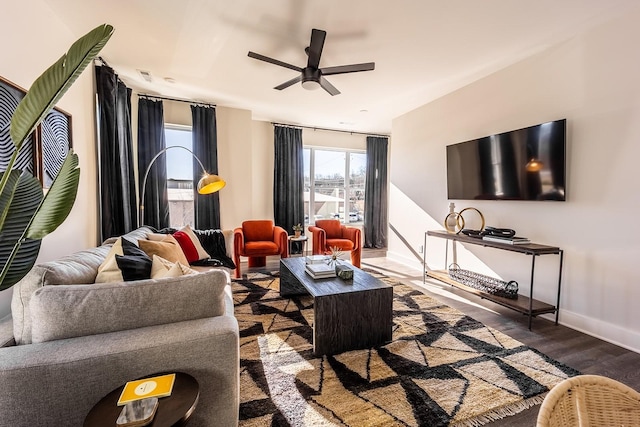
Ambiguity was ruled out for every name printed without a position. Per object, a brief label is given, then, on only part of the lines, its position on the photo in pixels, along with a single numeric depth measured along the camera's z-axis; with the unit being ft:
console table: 8.05
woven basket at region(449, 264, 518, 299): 9.14
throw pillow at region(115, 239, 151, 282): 5.11
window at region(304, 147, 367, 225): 19.66
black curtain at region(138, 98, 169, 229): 13.61
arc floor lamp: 10.37
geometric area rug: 4.92
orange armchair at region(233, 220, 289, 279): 12.64
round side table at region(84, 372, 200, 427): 2.85
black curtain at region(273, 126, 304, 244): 17.83
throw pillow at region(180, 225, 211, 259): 9.86
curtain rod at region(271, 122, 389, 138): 17.96
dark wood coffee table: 6.63
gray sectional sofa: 3.29
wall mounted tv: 8.51
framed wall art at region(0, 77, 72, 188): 5.11
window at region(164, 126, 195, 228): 14.82
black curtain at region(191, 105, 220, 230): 14.71
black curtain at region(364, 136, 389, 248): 20.57
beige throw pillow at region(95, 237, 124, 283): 5.08
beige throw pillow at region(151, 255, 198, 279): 5.09
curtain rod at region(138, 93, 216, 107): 13.65
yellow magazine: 3.08
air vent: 10.91
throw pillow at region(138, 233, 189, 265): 7.10
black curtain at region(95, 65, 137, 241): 9.64
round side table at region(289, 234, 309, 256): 14.72
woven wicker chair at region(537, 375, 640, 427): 2.18
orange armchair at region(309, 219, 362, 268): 14.26
